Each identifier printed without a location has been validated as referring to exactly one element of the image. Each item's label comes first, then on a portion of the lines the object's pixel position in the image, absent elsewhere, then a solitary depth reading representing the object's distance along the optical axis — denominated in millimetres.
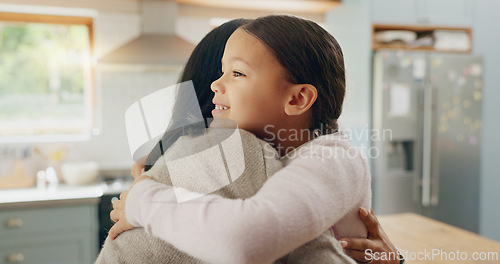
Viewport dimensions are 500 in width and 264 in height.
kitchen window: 3094
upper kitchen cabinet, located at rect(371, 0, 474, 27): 3049
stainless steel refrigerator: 2945
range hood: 2584
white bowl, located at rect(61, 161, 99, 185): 2865
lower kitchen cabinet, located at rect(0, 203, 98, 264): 2406
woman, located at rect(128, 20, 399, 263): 886
